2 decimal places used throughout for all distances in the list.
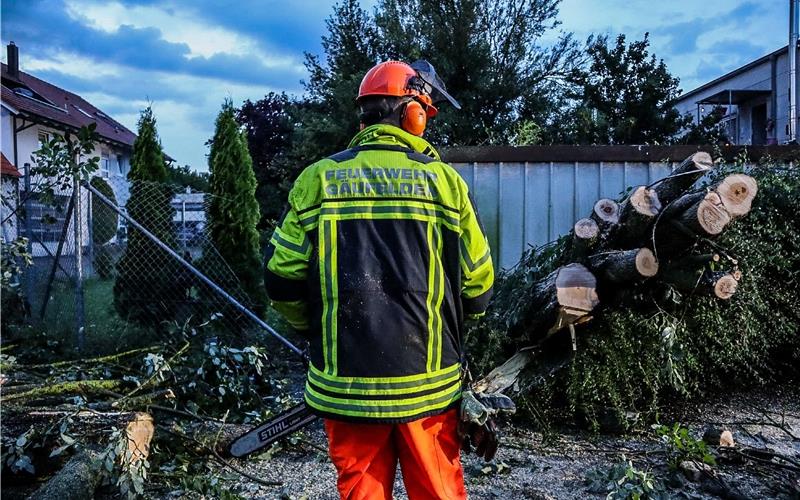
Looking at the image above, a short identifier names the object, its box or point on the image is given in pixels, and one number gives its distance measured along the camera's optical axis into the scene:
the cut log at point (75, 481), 3.05
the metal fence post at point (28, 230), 6.80
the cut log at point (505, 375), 4.21
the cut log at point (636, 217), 4.08
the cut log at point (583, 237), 4.32
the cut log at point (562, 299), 4.08
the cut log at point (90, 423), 3.58
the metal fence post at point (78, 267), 5.98
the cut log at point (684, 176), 4.21
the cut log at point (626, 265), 3.94
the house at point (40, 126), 7.26
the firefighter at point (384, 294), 2.14
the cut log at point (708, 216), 3.80
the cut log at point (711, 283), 3.99
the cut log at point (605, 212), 4.36
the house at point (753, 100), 21.75
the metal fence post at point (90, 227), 6.64
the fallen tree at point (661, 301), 4.01
